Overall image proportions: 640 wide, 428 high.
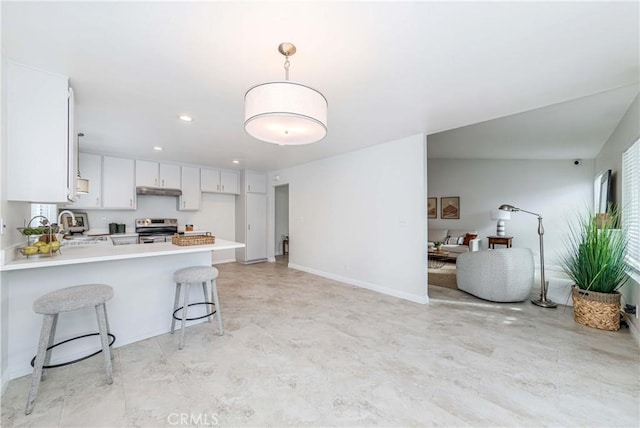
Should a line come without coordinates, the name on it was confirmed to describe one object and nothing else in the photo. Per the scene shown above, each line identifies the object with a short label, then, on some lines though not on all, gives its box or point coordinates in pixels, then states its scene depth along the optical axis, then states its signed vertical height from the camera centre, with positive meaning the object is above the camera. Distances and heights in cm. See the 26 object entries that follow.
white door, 632 -23
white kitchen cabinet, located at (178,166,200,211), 566 +60
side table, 621 -56
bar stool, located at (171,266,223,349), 239 -60
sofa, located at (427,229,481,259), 627 -59
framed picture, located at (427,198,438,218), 764 +26
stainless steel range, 500 -25
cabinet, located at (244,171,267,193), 632 +86
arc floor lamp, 339 -112
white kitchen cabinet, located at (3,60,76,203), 191 +62
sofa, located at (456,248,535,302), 350 -79
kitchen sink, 364 -35
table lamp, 624 +0
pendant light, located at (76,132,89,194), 344 +43
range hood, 504 +51
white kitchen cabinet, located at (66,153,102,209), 452 +69
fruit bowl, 195 -26
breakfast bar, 194 -65
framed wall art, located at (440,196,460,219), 727 +28
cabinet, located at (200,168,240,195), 597 +85
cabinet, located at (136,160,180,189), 511 +86
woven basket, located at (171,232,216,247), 271 -25
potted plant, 268 -60
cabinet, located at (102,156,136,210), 476 +63
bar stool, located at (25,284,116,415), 169 -62
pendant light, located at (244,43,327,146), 156 +65
